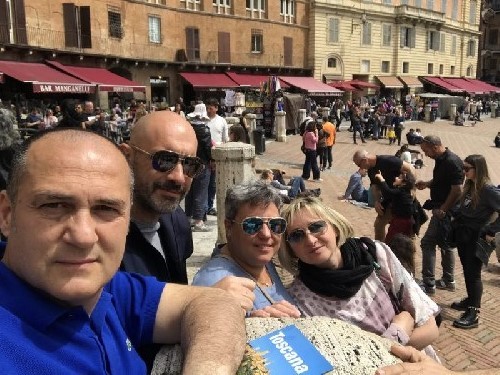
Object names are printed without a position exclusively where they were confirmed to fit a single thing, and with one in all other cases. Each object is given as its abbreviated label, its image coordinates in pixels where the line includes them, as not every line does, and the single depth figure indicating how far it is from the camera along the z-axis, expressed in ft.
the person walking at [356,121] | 70.80
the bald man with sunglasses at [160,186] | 6.61
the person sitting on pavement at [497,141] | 68.98
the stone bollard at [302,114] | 72.59
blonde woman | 7.07
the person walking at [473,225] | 14.99
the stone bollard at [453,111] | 107.55
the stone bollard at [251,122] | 53.20
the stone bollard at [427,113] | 103.14
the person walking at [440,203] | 16.80
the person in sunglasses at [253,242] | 6.72
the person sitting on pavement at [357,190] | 33.96
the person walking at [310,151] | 40.59
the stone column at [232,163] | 16.47
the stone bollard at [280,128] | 67.00
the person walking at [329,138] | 46.75
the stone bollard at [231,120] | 43.48
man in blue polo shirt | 3.32
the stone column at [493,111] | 121.15
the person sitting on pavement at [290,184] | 23.77
